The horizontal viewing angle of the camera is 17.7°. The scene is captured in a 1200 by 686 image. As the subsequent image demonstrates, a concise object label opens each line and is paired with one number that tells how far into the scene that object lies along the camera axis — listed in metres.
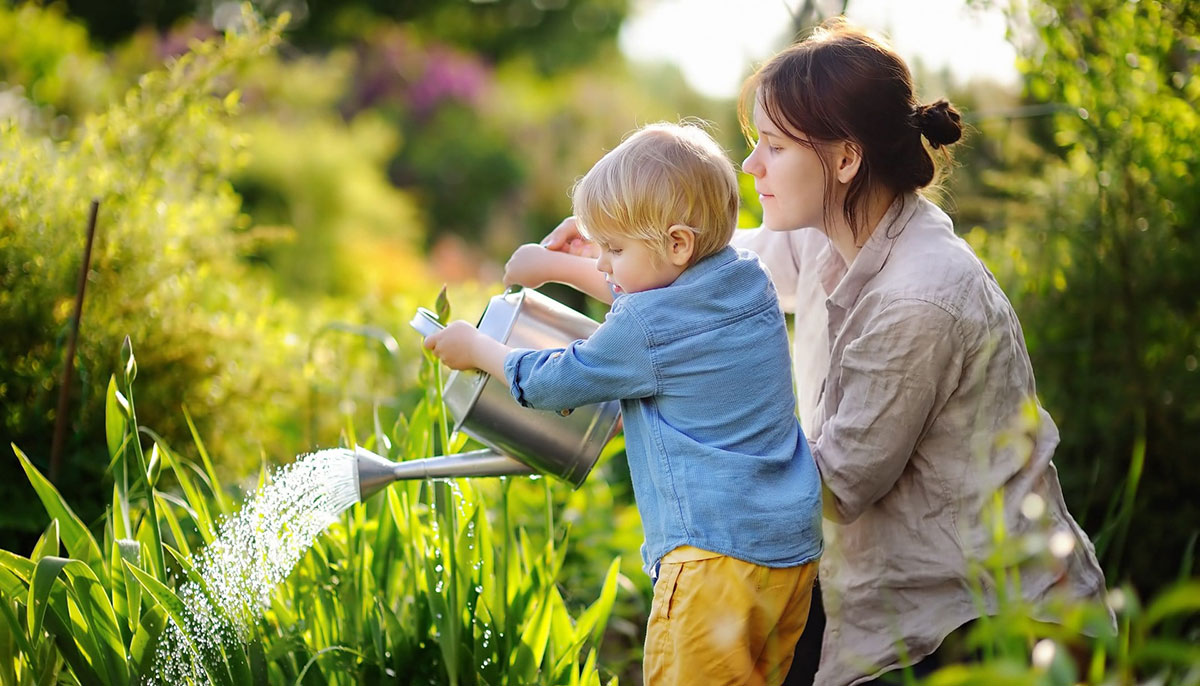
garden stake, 4.68
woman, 4.32
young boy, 4.25
